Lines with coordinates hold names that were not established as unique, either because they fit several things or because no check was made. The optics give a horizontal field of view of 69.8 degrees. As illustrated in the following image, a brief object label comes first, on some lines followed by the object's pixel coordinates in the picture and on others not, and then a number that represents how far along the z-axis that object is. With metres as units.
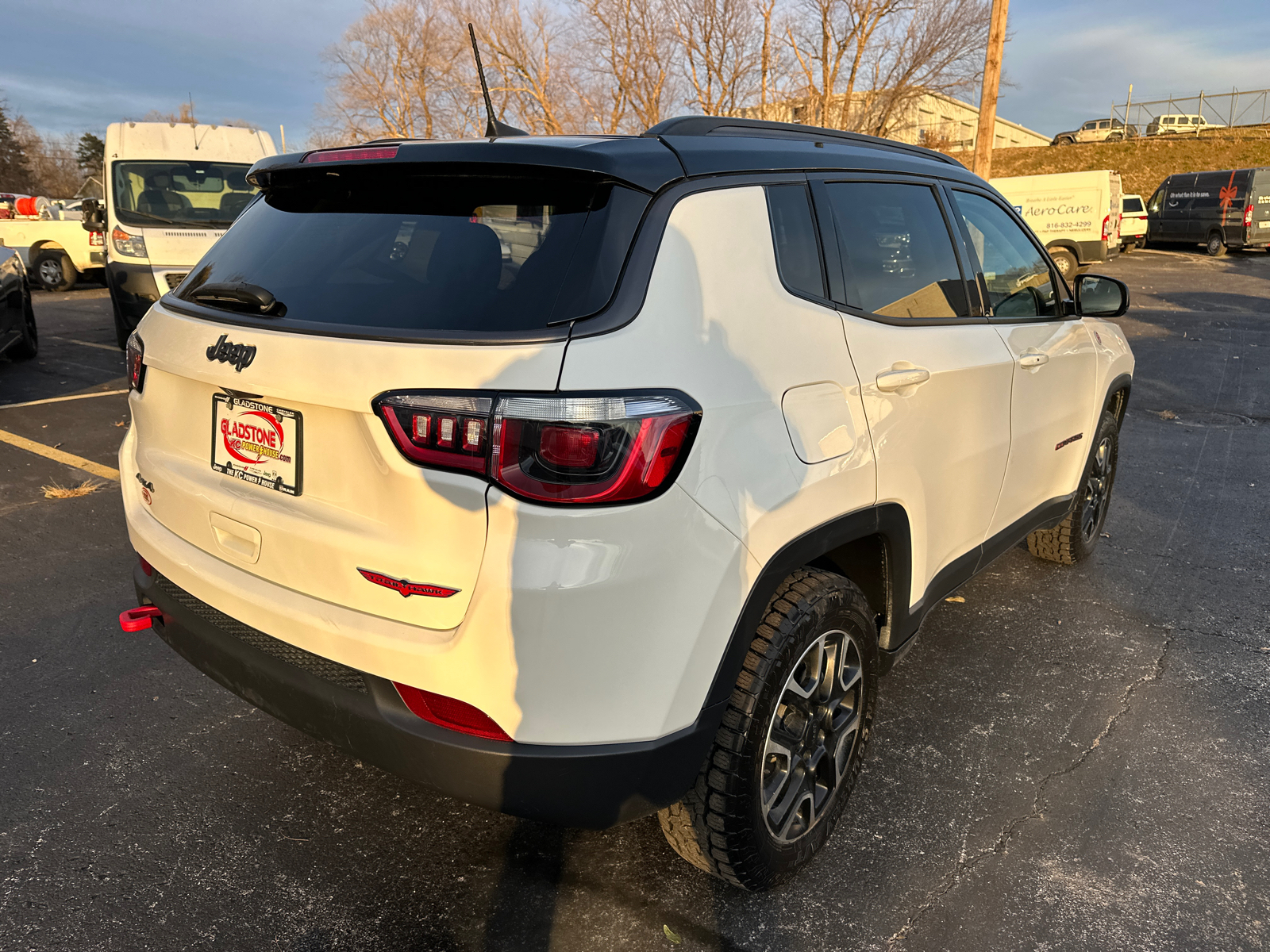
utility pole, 16.67
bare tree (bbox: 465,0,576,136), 30.11
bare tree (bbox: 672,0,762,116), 28.75
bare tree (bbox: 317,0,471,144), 33.62
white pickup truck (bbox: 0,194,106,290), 16.66
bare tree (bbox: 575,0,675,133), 28.94
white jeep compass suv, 1.75
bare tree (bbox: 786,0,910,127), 28.08
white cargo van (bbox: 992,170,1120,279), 19.53
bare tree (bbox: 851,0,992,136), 27.14
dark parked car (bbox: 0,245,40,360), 8.46
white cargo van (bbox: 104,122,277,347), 9.15
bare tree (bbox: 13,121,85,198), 71.94
